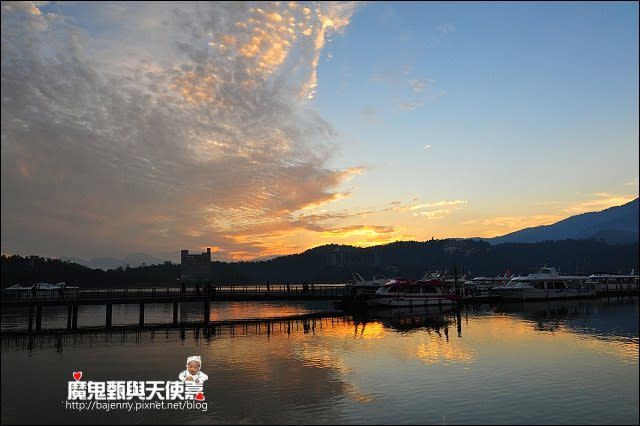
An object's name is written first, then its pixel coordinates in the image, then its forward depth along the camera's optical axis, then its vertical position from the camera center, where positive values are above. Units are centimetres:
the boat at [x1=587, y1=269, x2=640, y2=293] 10731 -993
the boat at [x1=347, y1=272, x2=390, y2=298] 7468 -770
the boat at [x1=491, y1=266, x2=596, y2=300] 8969 -841
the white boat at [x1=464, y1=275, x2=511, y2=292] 12701 -1056
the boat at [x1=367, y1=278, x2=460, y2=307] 7381 -786
